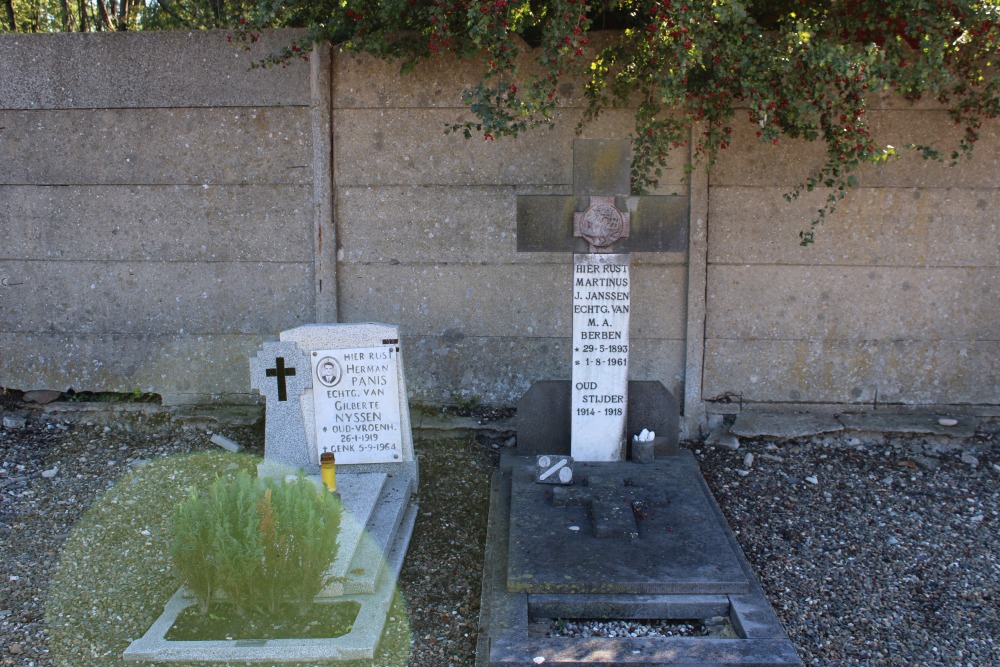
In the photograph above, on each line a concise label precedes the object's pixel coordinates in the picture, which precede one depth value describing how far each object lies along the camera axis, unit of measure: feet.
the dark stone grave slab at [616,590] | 10.11
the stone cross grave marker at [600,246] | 15.39
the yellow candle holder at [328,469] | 13.69
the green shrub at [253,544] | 10.73
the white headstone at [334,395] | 15.35
